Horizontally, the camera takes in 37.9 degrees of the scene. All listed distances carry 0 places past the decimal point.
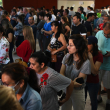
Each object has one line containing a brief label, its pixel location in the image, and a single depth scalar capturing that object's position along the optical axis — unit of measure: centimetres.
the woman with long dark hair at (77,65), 197
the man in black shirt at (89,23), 503
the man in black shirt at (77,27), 426
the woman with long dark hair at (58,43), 346
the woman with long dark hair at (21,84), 134
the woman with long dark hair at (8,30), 414
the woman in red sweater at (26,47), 334
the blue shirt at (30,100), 132
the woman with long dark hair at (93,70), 222
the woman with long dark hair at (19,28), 538
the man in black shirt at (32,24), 529
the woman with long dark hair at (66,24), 509
